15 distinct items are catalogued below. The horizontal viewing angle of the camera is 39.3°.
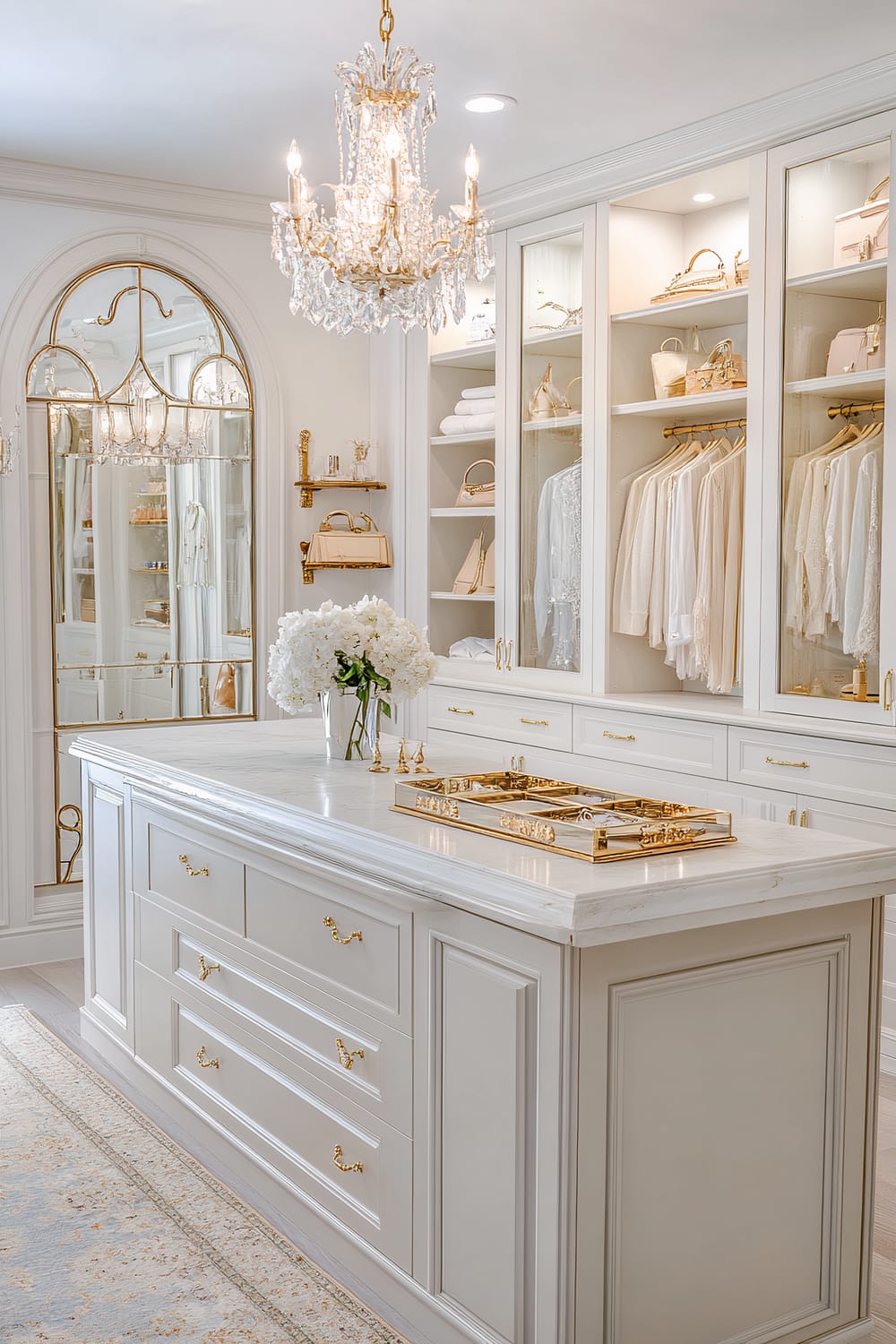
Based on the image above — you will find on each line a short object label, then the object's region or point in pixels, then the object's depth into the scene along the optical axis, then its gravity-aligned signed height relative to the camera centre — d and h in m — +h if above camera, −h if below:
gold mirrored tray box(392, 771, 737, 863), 2.10 -0.42
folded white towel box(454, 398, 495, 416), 5.07 +0.71
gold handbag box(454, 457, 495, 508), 5.16 +0.37
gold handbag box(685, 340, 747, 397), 4.27 +0.72
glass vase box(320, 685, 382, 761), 3.15 -0.36
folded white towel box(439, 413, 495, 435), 5.06 +0.64
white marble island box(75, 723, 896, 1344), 1.90 -0.83
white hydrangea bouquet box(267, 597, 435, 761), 3.01 -0.18
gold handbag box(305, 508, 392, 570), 5.33 +0.14
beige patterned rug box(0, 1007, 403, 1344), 2.36 -1.40
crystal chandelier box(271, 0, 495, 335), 2.63 +0.74
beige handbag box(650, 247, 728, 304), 4.35 +1.05
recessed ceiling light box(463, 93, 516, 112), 3.87 +1.50
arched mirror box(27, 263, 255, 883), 4.82 +0.30
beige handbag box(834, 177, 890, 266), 3.58 +1.02
